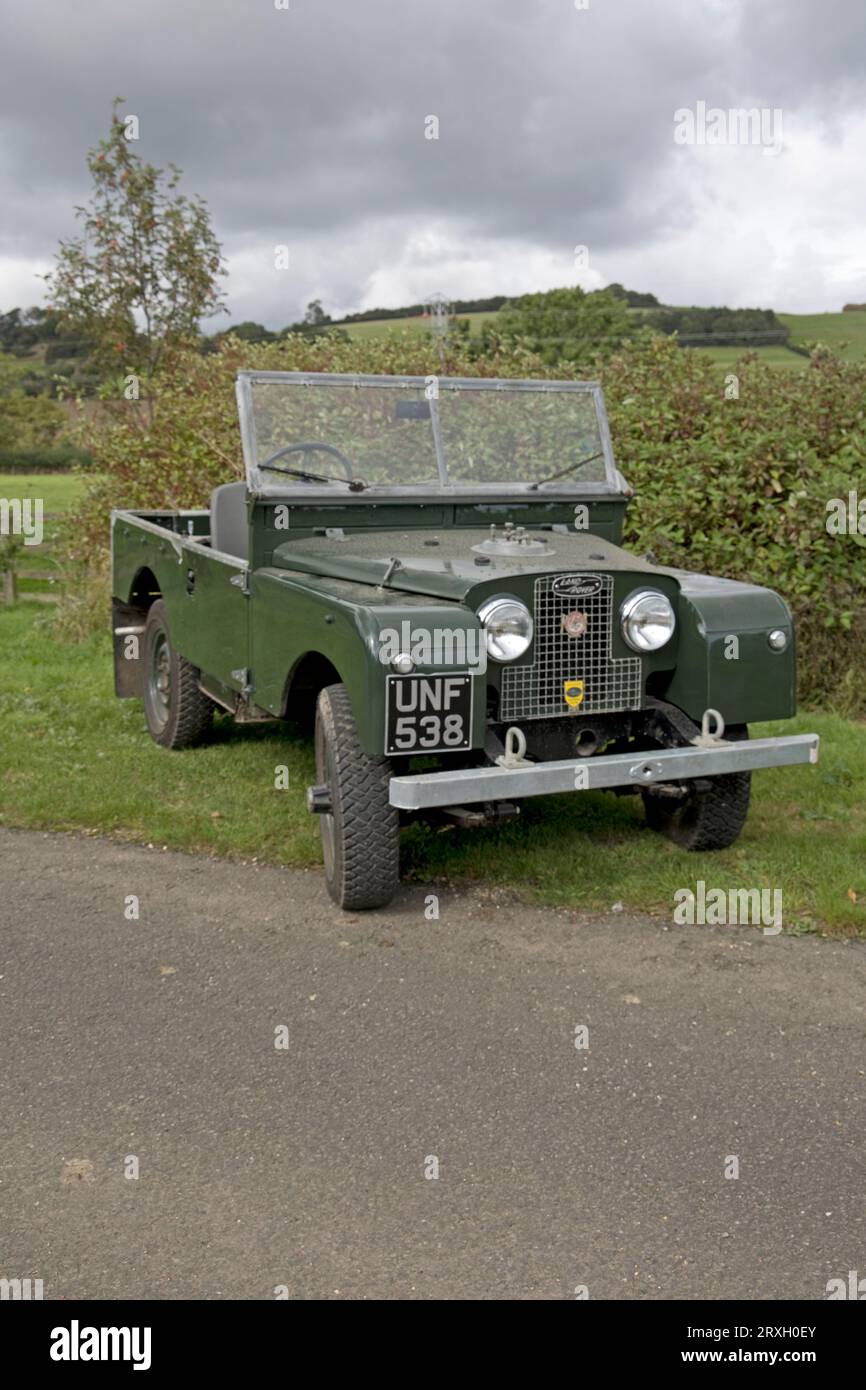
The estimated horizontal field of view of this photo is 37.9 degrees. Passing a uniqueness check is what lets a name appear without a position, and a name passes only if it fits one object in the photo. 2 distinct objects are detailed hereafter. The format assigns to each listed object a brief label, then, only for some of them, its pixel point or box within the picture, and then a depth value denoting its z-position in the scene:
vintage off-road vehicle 4.42
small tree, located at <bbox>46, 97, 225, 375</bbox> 12.61
